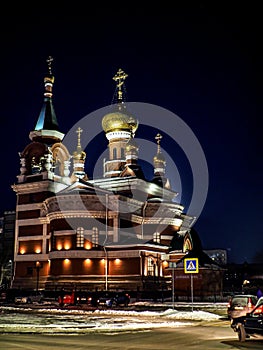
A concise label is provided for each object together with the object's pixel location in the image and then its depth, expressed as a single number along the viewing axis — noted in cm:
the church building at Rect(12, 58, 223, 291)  4469
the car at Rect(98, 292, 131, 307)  3046
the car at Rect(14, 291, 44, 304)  3635
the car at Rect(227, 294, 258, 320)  1881
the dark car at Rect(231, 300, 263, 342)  1337
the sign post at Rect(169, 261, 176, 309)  4296
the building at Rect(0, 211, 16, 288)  6804
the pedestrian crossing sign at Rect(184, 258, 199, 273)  2394
